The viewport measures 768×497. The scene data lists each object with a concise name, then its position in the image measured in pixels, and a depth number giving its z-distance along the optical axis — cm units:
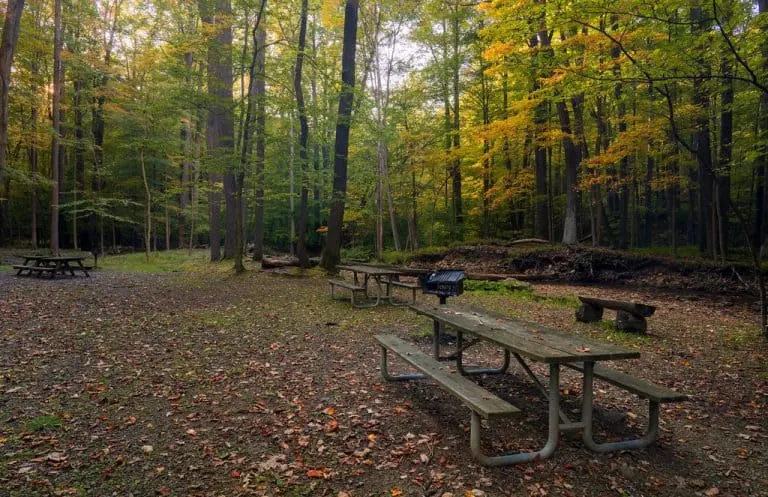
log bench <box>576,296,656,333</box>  626
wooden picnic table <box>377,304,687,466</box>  269
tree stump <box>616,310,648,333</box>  637
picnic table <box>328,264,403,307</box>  783
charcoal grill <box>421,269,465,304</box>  566
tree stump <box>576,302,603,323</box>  719
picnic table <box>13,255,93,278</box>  1098
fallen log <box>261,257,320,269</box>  1309
